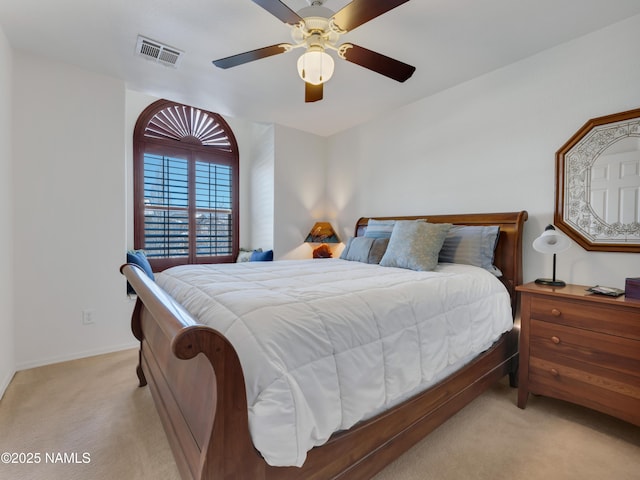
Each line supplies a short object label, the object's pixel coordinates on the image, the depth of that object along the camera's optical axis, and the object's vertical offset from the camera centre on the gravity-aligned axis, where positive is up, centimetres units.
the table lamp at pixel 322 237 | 392 -13
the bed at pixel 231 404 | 84 -75
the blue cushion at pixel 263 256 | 379 -38
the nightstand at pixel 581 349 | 153 -67
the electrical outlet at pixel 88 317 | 261 -83
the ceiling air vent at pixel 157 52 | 217 +133
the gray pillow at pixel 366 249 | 268 -20
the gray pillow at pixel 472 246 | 226 -13
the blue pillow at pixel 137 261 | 286 -35
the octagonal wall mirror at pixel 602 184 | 186 +32
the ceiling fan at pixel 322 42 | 142 +105
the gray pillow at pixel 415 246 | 221 -13
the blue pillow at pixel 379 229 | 289 +0
